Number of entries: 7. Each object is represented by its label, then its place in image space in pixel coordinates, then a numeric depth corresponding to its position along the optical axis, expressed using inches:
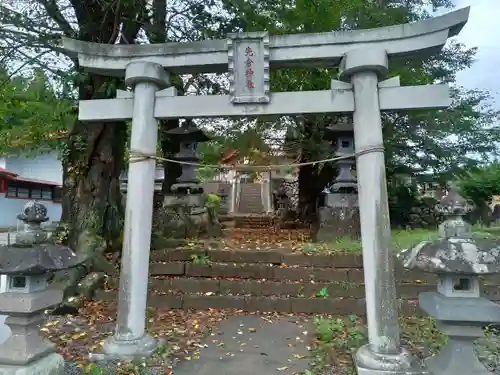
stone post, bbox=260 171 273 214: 865.1
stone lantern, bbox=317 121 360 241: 335.9
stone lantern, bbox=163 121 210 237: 363.1
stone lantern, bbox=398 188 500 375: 115.9
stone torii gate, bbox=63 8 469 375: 147.9
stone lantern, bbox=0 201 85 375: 128.7
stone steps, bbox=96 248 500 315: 233.1
